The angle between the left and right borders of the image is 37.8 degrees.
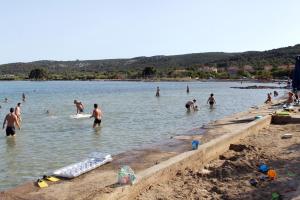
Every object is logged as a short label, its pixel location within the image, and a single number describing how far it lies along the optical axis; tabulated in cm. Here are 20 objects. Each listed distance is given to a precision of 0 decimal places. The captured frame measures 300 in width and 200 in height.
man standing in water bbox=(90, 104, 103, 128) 1870
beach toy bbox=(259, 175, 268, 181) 789
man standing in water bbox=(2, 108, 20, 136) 1634
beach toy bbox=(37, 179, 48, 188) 765
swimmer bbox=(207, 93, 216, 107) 3137
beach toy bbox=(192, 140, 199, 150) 1029
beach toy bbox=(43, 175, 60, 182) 804
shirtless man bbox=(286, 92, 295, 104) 2463
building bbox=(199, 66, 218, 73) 12581
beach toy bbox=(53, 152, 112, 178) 832
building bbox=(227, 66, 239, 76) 11665
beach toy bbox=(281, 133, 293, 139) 1228
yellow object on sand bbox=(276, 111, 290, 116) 1689
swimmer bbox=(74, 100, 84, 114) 2456
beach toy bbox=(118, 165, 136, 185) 719
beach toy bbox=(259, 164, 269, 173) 841
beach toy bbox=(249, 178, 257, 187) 766
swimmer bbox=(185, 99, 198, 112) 2739
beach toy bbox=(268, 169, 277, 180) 794
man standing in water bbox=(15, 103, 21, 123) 1908
